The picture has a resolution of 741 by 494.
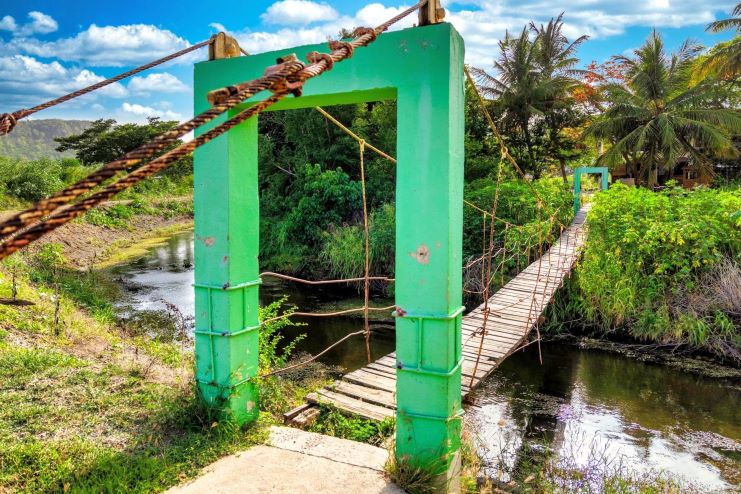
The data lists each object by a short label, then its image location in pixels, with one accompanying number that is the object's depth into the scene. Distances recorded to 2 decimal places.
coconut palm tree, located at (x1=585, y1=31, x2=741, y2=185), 12.33
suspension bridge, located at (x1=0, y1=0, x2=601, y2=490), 1.95
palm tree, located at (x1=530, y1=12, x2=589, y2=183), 14.21
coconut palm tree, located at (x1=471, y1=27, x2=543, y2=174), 14.30
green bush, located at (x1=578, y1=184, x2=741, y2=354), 6.30
